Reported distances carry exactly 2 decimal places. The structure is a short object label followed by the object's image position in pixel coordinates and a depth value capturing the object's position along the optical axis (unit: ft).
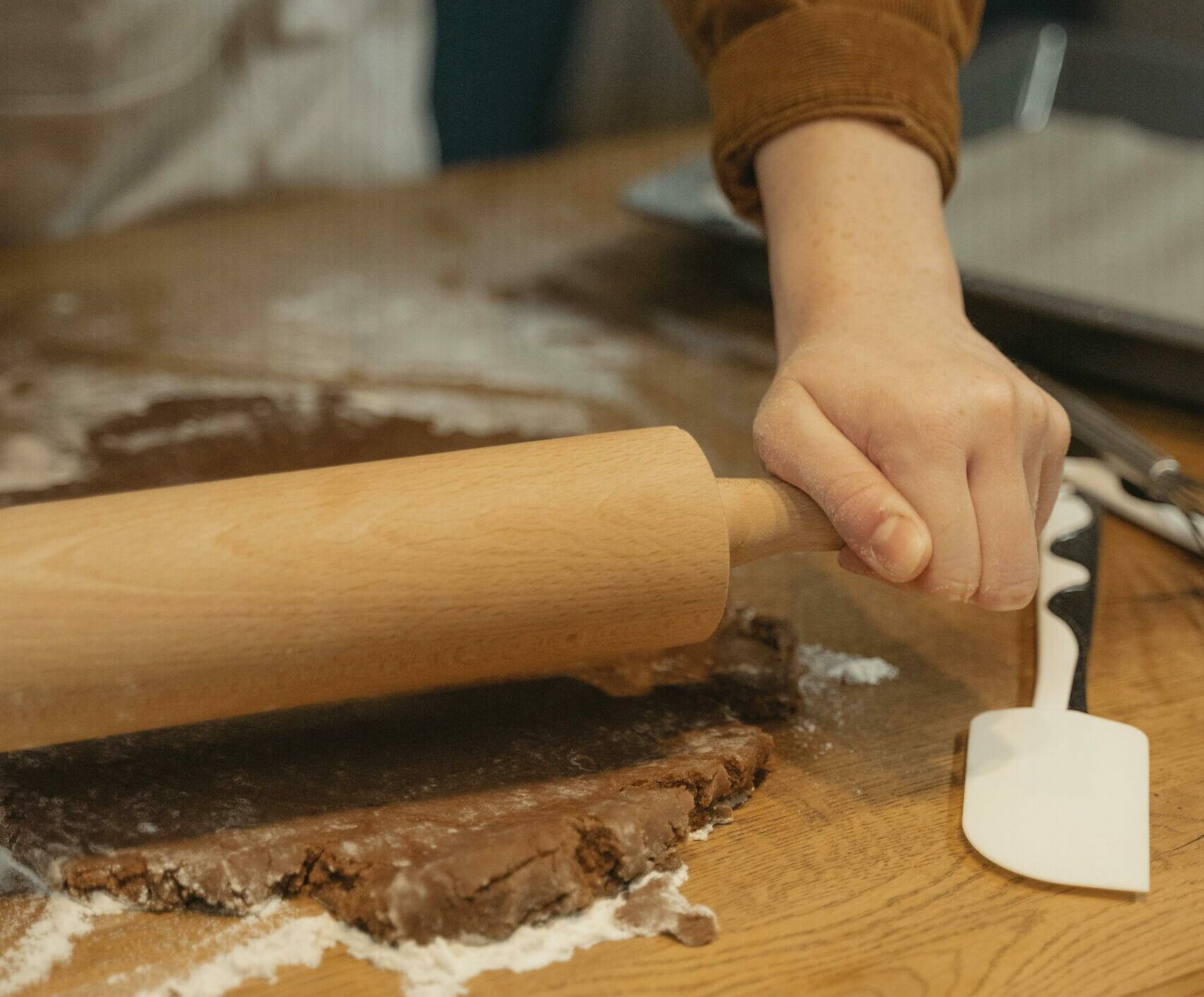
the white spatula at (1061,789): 2.34
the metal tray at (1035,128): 2.99
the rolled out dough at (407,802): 2.29
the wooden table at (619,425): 2.28
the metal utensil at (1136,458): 2.72
